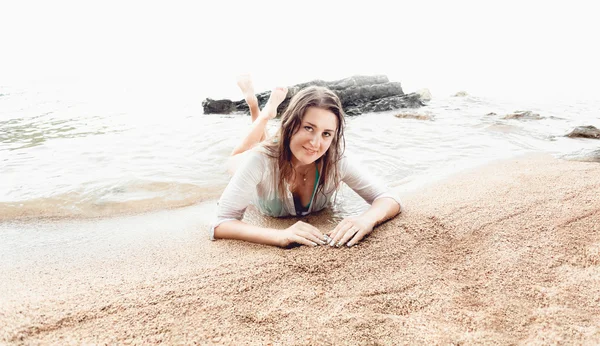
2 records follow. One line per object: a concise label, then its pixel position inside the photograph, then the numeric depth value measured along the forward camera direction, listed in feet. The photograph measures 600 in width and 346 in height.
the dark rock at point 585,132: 20.90
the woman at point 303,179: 7.77
